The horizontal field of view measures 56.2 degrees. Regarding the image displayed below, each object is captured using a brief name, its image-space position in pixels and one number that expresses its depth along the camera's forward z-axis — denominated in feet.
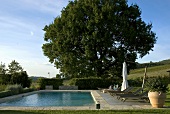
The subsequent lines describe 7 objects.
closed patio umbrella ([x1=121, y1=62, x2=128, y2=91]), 38.25
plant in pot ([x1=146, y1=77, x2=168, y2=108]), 21.75
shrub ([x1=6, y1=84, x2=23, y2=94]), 39.11
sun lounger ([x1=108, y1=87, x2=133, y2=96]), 32.75
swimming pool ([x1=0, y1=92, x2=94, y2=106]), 30.26
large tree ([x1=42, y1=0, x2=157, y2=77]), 60.40
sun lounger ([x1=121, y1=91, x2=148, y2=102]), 25.43
